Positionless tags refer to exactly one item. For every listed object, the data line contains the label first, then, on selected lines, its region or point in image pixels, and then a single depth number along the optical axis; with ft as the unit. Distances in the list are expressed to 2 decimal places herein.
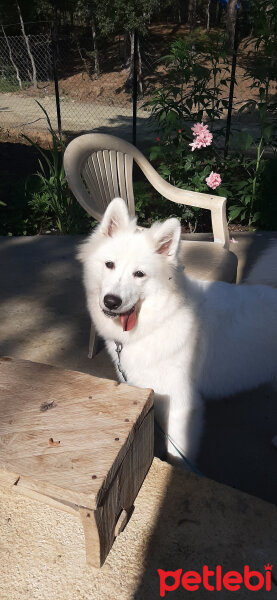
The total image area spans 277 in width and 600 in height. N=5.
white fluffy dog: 6.18
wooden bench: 4.18
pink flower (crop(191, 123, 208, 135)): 14.26
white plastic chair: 8.94
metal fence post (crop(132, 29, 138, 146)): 18.04
